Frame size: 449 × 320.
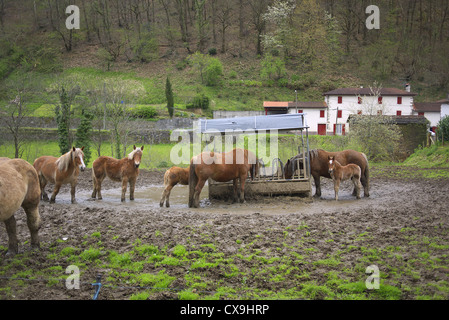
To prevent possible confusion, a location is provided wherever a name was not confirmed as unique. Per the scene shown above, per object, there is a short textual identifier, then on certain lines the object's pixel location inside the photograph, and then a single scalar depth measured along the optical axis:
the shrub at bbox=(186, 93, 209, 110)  53.19
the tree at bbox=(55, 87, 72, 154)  29.31
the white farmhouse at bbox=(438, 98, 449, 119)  45.63
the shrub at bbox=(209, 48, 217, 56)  71.81
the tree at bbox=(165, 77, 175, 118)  48.19
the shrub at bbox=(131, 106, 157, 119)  45.56
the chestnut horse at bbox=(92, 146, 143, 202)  14.27
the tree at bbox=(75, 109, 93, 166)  29.78
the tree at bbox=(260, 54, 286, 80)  65.50
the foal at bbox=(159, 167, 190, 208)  13.62
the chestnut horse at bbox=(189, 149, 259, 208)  13.45
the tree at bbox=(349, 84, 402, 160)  33.19
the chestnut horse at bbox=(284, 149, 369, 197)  15.44
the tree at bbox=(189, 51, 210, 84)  63.12
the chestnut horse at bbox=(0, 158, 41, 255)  6.60
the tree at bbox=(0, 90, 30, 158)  24.55
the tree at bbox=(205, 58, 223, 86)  61.88
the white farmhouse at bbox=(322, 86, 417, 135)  55.56
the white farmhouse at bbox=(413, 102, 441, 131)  53.22
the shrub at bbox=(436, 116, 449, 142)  30.31
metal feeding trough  14.57
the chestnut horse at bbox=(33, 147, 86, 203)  13.18
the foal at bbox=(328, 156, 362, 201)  14.36
